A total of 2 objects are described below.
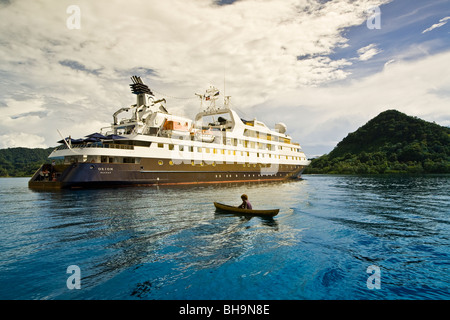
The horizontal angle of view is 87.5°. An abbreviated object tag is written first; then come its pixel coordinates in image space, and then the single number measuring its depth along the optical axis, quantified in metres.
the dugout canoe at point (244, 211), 12.40
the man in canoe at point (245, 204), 13.12
